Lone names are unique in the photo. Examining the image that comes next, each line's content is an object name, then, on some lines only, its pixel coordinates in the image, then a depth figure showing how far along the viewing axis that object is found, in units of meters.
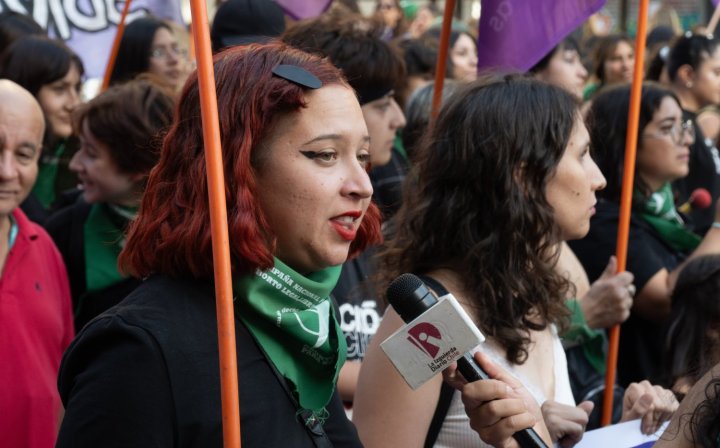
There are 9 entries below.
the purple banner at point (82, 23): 5.80
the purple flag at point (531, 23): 3.63
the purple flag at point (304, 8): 5.57
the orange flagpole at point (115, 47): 4.74
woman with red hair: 1.76
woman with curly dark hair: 2.62
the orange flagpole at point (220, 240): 1.68
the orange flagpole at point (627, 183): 3.42
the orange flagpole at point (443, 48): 3.56
